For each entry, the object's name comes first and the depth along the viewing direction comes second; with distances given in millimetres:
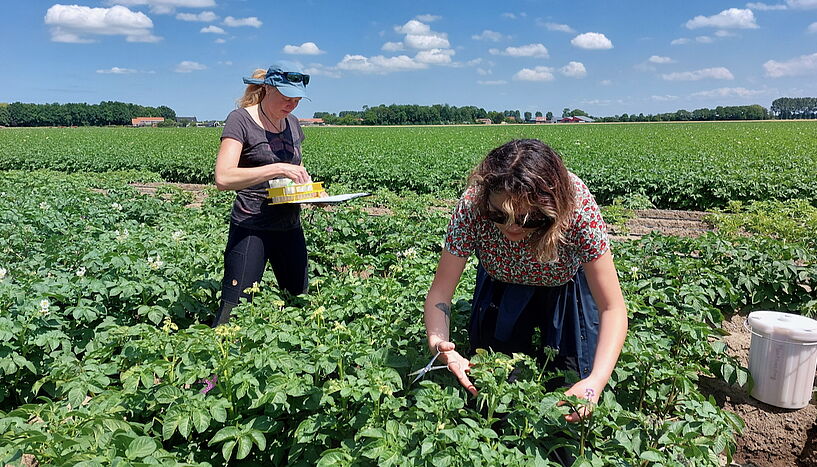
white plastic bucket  3053
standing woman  2904
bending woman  1795
